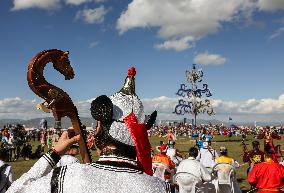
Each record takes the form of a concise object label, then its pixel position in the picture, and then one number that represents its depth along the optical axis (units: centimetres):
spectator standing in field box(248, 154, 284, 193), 756
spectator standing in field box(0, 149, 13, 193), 604
